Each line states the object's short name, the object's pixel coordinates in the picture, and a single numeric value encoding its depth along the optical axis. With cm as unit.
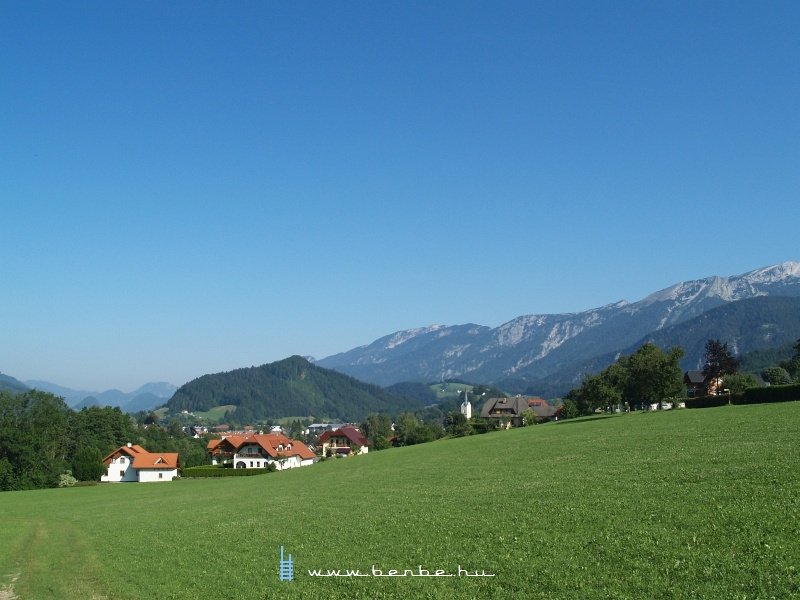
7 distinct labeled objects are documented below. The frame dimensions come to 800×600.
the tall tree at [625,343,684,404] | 9788
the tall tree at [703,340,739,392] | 12275
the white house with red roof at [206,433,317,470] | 14550
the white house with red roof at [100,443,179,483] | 13212
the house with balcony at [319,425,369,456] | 19250
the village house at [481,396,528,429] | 18641
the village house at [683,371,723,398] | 13105
